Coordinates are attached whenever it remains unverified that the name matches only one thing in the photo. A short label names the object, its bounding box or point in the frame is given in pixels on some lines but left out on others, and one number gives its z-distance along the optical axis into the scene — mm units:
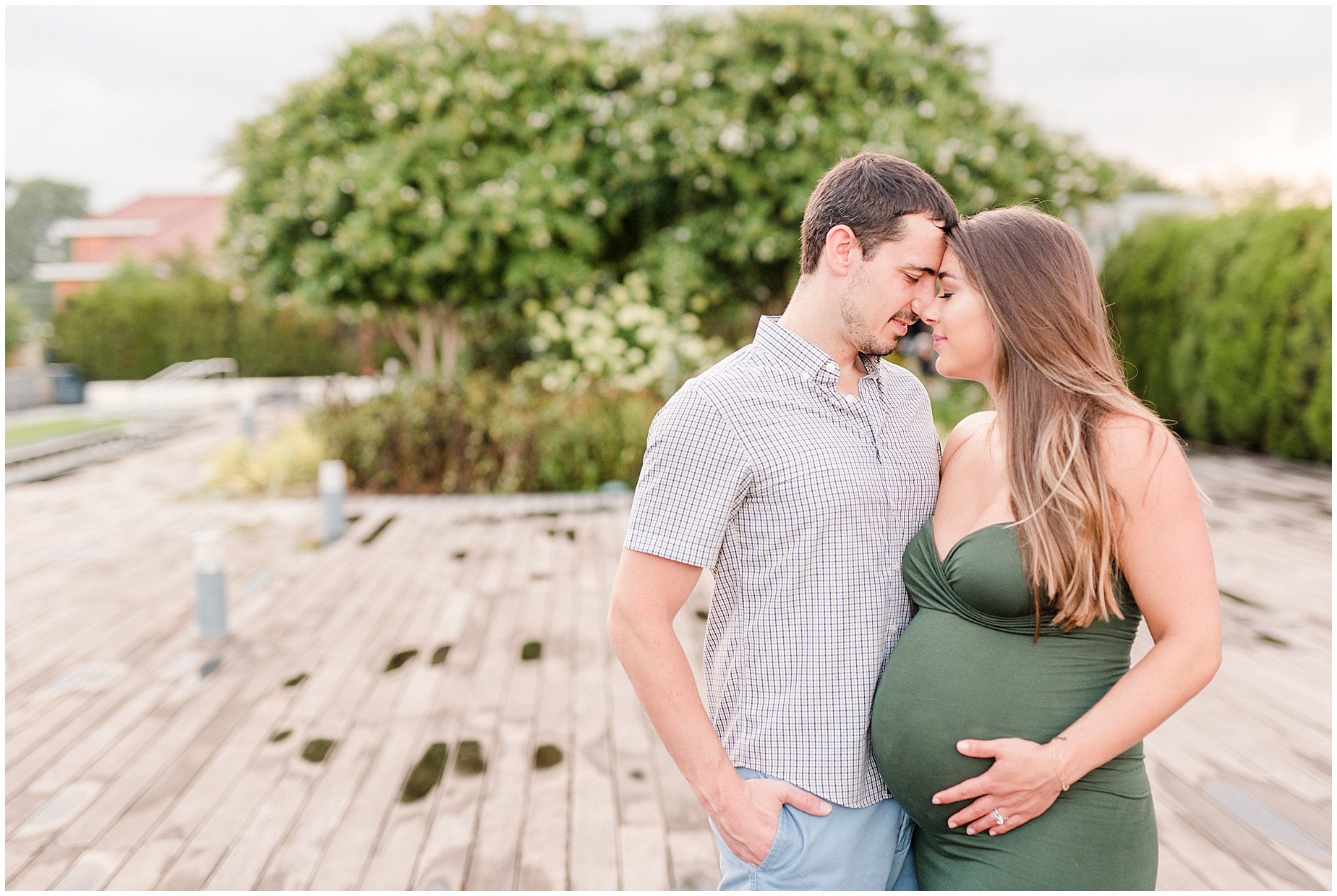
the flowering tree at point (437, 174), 9227
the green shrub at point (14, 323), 19312
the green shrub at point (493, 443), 8789
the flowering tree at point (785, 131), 8969
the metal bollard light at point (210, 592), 4781
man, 1412
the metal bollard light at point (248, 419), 11641
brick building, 39125
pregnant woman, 1339
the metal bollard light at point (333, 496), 7184
